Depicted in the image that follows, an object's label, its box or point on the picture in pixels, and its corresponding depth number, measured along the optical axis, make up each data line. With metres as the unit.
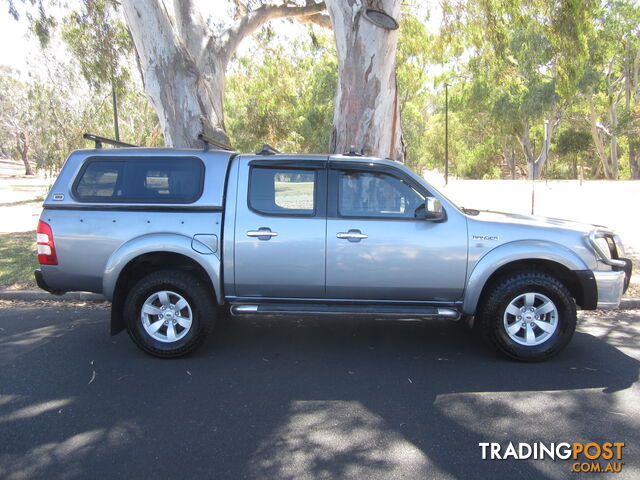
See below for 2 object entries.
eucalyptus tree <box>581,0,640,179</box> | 31.93
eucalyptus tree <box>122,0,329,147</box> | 9.03
